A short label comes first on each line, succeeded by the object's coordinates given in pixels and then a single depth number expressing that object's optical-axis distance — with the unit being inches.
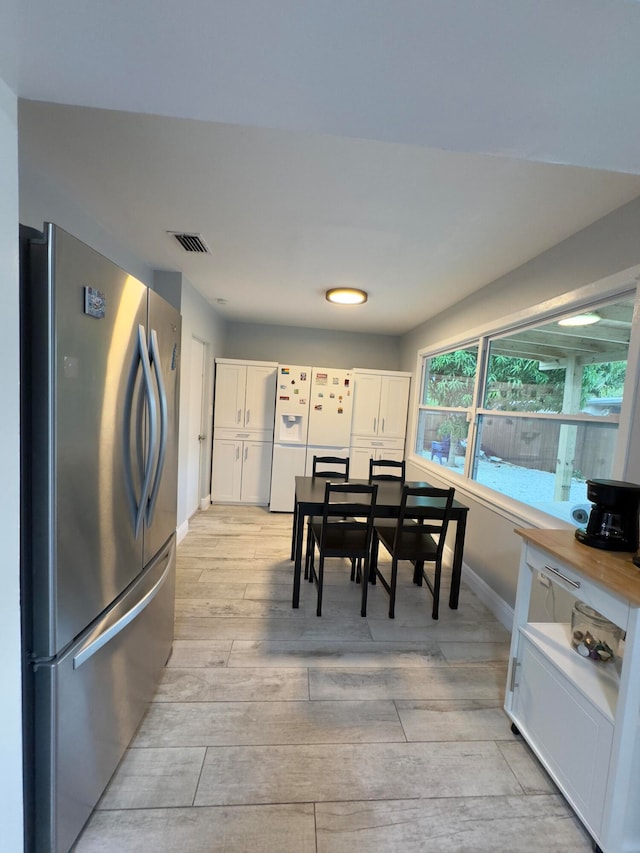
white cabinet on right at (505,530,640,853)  45.2
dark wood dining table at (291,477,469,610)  99.5
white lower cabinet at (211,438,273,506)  189.2
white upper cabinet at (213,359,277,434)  185.8
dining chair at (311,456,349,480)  131.8
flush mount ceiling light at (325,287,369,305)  129.7
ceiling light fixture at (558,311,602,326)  82.5
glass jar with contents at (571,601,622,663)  56.3
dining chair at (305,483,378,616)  93.4
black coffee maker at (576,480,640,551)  57.0
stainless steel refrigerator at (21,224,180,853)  38.5
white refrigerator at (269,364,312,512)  183.6
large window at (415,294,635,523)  78.4
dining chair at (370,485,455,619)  96.6
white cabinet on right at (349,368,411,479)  189.8
